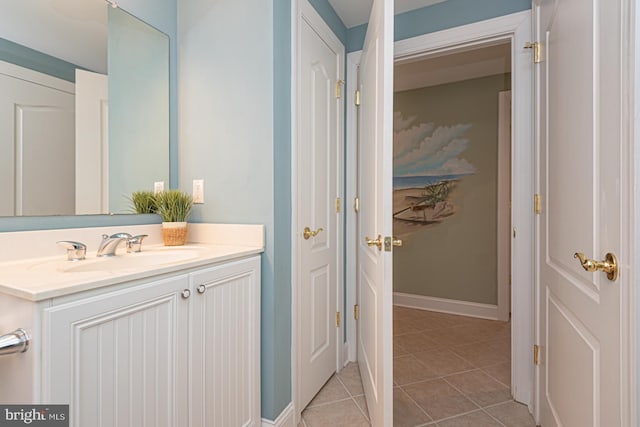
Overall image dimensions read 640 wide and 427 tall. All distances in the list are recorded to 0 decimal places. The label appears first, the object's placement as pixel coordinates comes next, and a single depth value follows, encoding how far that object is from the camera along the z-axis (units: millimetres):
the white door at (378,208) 1292
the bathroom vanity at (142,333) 726
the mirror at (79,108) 1151
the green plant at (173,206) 1527
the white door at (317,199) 1724
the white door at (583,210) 789
